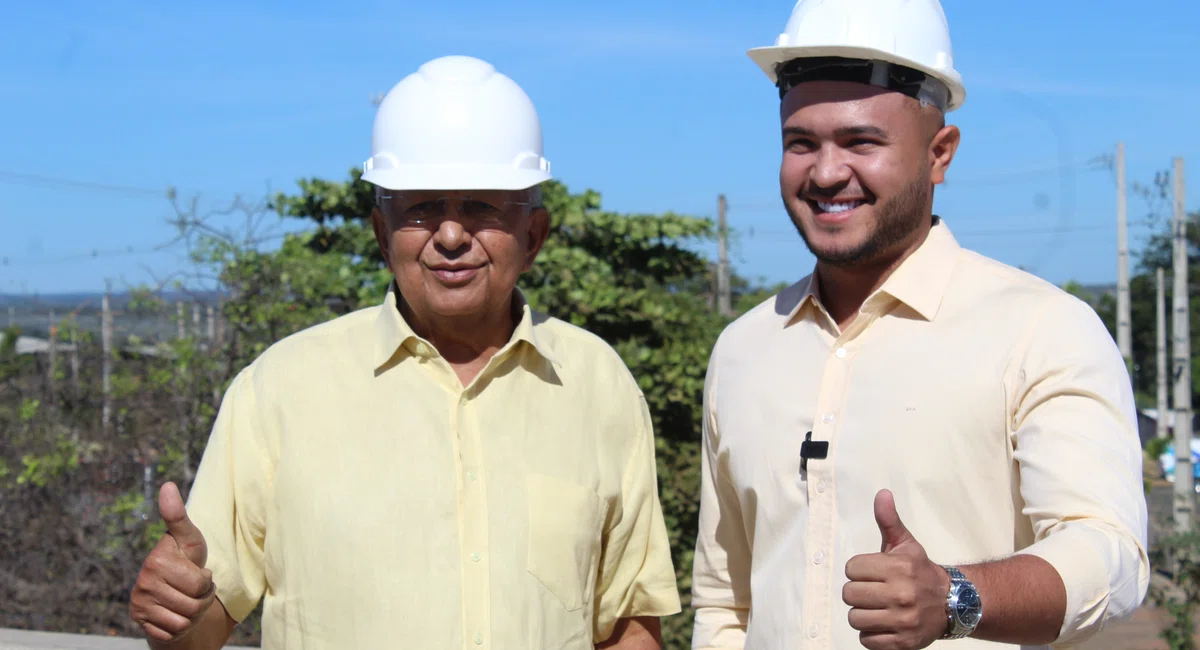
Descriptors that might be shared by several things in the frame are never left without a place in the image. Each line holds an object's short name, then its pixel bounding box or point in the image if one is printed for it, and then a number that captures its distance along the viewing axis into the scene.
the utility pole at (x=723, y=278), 20.81
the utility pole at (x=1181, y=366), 17.58
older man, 2.47
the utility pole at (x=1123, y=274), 23.75
